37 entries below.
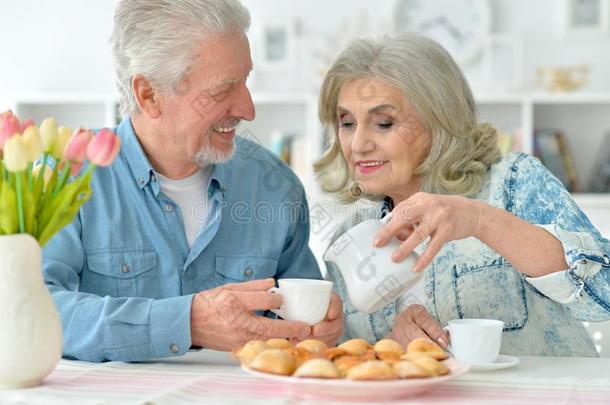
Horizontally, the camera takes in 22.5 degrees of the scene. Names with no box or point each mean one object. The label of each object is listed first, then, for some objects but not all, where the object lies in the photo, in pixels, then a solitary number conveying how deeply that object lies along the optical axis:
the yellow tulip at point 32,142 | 2.03
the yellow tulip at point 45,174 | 2.13
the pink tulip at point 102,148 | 2.06
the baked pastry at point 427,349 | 2.11
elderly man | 2.61
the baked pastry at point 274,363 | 2.03
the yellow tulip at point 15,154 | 2.02
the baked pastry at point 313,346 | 2.13
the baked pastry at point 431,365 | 2.01
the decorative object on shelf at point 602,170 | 5.26
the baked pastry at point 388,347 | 2.11
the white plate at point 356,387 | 1.98
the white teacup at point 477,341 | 2.23
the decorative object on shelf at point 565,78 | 5.20
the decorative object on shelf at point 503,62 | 5.31
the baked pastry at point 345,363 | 2.02
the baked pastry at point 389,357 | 2.04
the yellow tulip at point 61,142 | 2.10
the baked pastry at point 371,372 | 1.98
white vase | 2.07
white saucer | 2.21
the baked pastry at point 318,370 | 2.00
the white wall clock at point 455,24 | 5.32
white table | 2.04
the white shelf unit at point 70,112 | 5.73
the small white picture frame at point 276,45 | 5.50
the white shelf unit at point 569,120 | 5.38
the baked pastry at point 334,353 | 2.08
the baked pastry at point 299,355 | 2.06
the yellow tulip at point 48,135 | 2.09
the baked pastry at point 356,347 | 2.11
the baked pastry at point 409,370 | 2.00
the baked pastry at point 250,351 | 2.08
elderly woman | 2.71
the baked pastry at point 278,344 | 2.11
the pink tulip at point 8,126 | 2.08
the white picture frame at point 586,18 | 5.25
